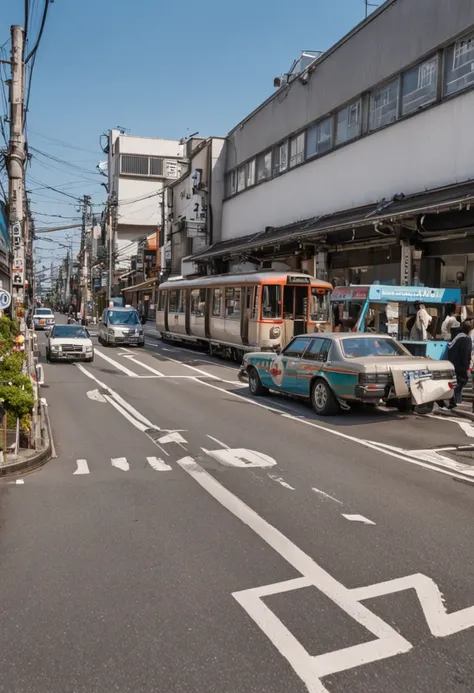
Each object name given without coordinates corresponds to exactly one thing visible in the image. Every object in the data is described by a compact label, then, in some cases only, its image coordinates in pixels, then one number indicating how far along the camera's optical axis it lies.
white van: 28.72
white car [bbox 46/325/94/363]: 21.95
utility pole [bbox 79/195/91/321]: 66.83
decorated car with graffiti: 10.86
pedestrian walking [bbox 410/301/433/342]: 15.62
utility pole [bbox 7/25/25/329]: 16.94
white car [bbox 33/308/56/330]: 49.31
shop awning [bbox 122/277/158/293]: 54.67
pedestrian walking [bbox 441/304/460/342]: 15.82
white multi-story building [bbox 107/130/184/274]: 77.81
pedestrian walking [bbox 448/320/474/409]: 12.59
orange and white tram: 19.97
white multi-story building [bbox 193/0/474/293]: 18.00
